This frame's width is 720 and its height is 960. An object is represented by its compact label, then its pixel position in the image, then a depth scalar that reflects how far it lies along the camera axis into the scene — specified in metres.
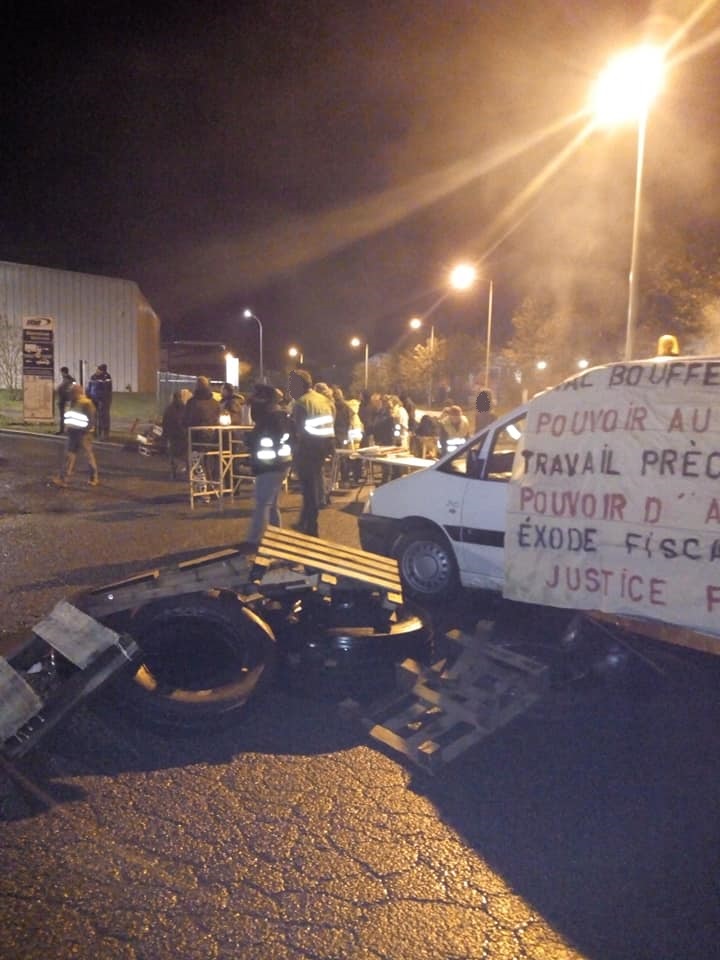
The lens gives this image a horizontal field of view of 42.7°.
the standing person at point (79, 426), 14.17
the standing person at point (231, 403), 16.45
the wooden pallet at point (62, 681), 4.44
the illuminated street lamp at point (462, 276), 25.05
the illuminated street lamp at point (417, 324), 51.47
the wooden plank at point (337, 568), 5.78
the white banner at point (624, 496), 4.75
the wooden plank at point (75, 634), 4.66
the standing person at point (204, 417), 14.32
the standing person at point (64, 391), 20.08
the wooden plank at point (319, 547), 6.32
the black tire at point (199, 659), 4.99
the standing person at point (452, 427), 14.80
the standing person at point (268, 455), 9.10
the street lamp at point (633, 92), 12.08
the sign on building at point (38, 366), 26.50
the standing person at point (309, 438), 9.95
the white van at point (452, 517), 7.82
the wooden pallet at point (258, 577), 5.45
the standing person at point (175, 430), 15.92
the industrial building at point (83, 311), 38.53
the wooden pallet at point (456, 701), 4.85
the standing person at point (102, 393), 22.53
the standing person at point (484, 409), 12.84
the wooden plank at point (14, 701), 4.43
